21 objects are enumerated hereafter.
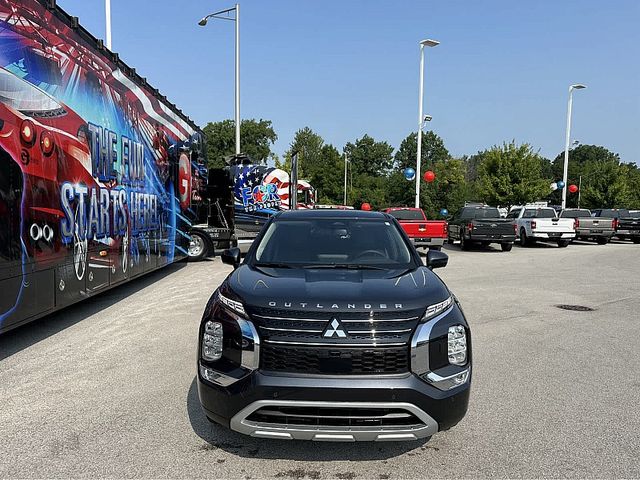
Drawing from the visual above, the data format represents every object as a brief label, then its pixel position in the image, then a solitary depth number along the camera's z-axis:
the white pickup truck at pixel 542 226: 22.53
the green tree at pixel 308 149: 82.94
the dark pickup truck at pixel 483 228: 20.03
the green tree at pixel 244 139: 75.62
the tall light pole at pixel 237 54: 25.61
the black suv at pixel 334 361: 3.04
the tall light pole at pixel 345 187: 64.26
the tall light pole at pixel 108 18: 16.86
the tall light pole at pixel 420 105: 28.76
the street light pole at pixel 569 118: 37.00
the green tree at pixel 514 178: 38.16
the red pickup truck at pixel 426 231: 18.16
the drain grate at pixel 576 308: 8.74
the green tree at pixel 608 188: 48.44
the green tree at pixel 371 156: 100.19
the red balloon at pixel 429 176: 38.50
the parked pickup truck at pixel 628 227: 25.75
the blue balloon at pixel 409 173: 34.16
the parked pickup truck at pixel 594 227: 24.47
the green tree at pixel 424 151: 105.44
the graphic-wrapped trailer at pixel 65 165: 5.03
